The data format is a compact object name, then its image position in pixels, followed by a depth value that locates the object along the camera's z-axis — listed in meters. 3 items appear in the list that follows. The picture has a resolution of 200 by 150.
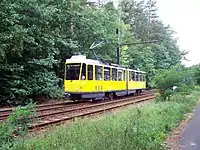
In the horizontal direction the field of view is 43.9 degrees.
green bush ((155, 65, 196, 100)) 15.39
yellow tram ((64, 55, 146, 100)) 17.75
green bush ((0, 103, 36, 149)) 5.59
